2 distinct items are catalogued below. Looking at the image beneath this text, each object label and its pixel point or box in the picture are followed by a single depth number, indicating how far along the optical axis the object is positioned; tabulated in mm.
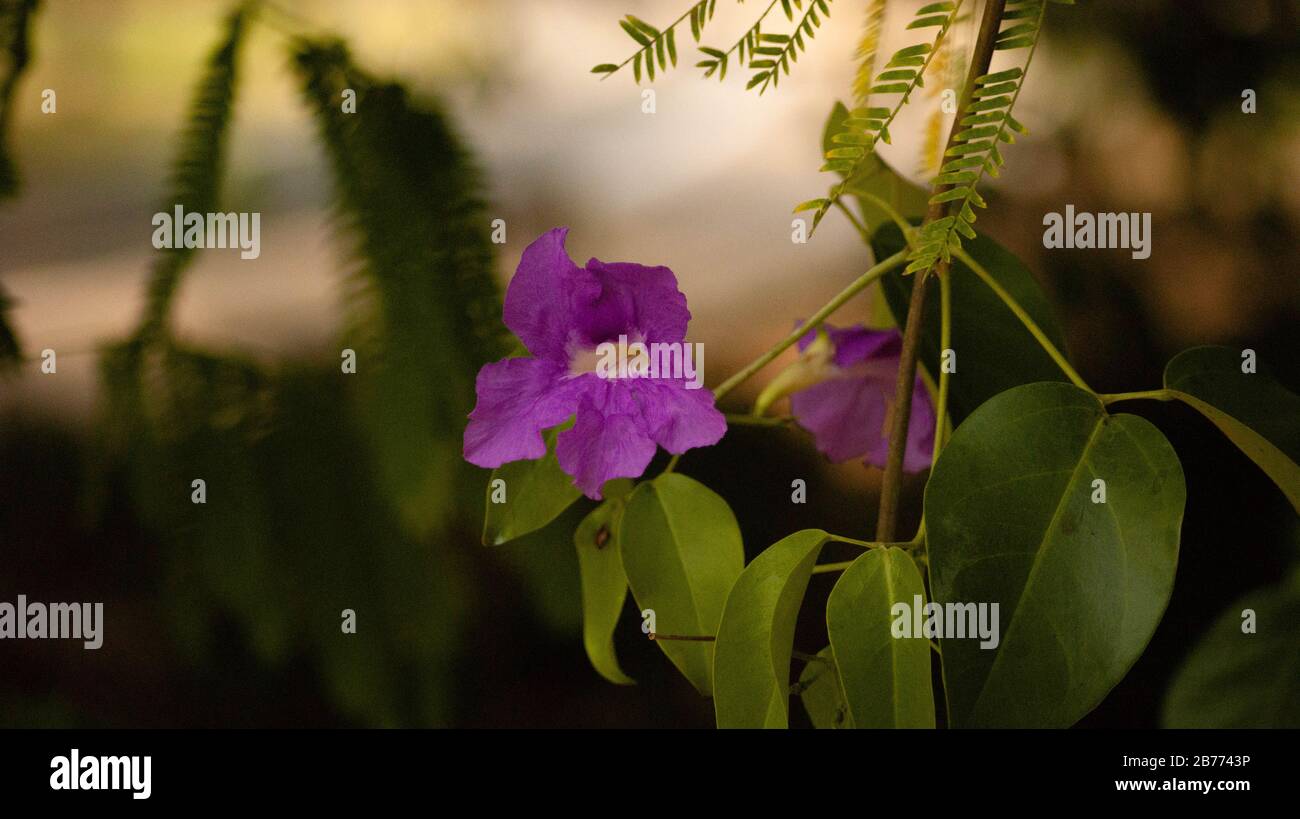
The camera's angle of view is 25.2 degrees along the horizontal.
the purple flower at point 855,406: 816
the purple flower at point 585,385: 728
